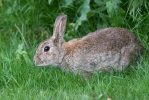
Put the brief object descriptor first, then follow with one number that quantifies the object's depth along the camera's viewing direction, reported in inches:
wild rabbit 436.1
